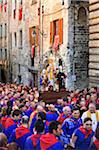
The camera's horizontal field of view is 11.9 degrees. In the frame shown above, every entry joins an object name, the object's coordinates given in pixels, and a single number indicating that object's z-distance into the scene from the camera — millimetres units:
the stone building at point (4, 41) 44375
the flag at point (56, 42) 28978
